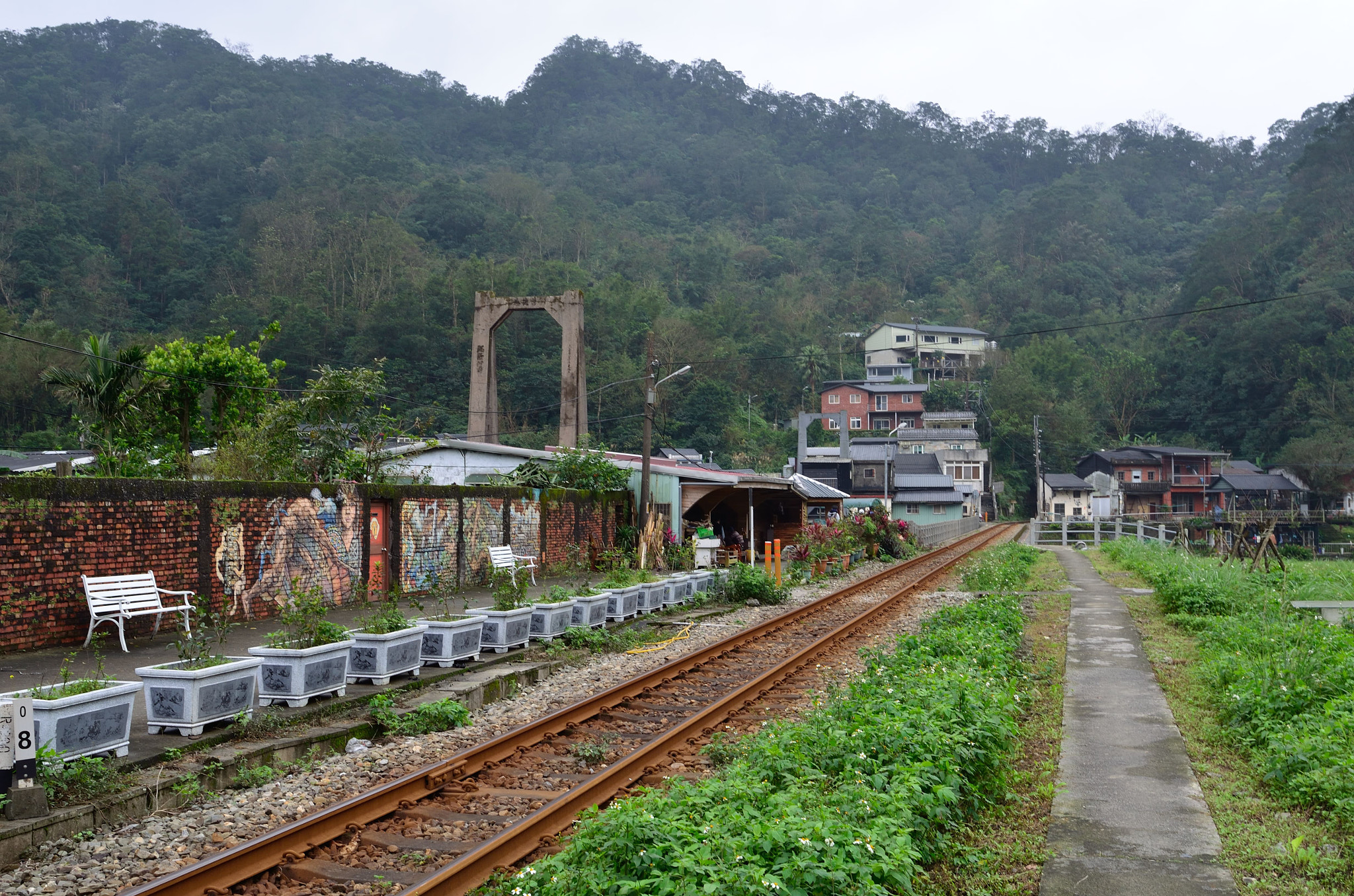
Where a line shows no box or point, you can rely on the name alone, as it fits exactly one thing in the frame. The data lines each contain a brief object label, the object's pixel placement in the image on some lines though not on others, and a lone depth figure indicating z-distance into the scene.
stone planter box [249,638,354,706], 8.45
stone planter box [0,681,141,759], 6.18
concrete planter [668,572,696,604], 18.54
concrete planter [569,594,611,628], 14.27
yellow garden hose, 13.55
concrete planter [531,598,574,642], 13.13
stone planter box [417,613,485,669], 10.91
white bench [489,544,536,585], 18.41
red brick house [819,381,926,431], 86.88
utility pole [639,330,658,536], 23.27
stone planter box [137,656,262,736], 7.36
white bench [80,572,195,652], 10.71
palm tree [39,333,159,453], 17.66
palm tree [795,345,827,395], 87.44
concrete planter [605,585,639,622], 15.59
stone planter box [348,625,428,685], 9.66
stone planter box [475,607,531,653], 12.25
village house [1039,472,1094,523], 75.56
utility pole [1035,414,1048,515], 72.12
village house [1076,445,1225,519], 72.81
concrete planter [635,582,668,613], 17.05
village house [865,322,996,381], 98.94
